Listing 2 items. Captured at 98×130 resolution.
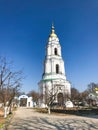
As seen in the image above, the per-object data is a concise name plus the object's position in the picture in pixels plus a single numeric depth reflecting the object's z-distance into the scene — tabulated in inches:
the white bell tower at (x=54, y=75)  1316.4
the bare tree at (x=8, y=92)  489.2
